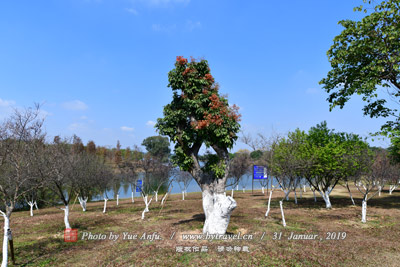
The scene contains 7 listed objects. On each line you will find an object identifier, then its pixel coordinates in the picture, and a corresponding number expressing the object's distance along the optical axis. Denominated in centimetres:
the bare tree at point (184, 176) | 5202
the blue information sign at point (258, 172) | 4631
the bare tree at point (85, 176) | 3105
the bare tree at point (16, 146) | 1177
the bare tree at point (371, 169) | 2594
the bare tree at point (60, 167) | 1690
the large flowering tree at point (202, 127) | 1608
